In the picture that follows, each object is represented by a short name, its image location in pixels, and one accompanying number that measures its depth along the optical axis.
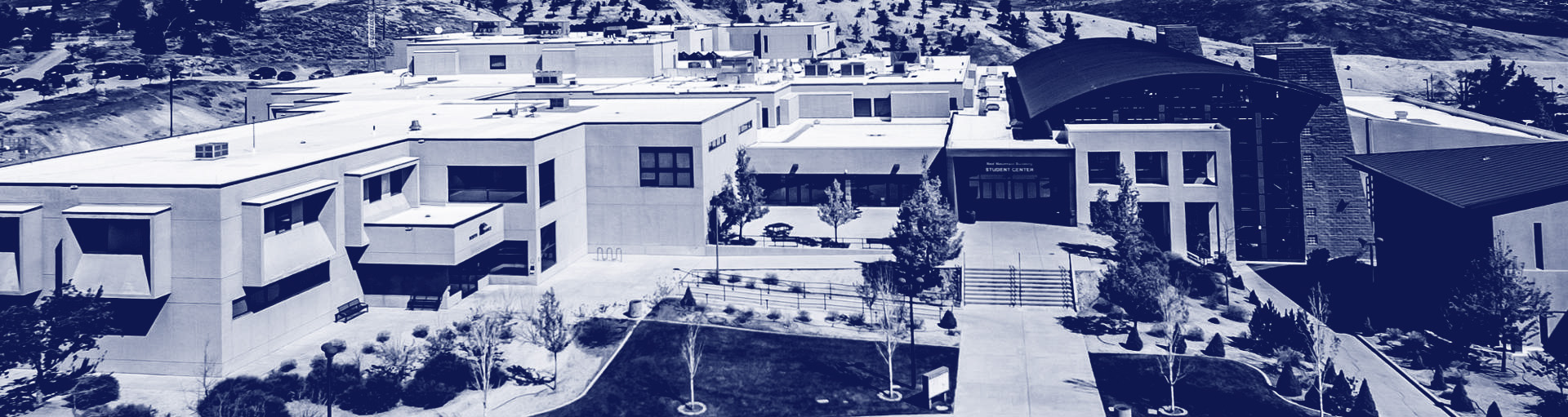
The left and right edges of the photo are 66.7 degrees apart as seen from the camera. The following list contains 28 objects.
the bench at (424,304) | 47.94
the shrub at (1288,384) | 37.41
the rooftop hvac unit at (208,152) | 45.19
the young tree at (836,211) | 58.28
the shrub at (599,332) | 43.09
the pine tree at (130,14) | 154.50
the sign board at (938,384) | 35.94
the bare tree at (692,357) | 36.59
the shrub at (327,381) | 36.41
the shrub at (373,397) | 35.75
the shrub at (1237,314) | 47.44
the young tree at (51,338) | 33.38
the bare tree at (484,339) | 36.06
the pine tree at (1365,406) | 34.81
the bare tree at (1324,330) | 41.93
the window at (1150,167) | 60.25
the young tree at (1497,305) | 40.91
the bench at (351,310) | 46.06
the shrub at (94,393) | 36.03
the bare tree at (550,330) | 38.50
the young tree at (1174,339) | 37.10
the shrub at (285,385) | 36.47
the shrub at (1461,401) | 36.12
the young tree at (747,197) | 58.28
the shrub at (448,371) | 37.75
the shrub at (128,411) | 34.25
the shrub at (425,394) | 36.47
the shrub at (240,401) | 33.69
